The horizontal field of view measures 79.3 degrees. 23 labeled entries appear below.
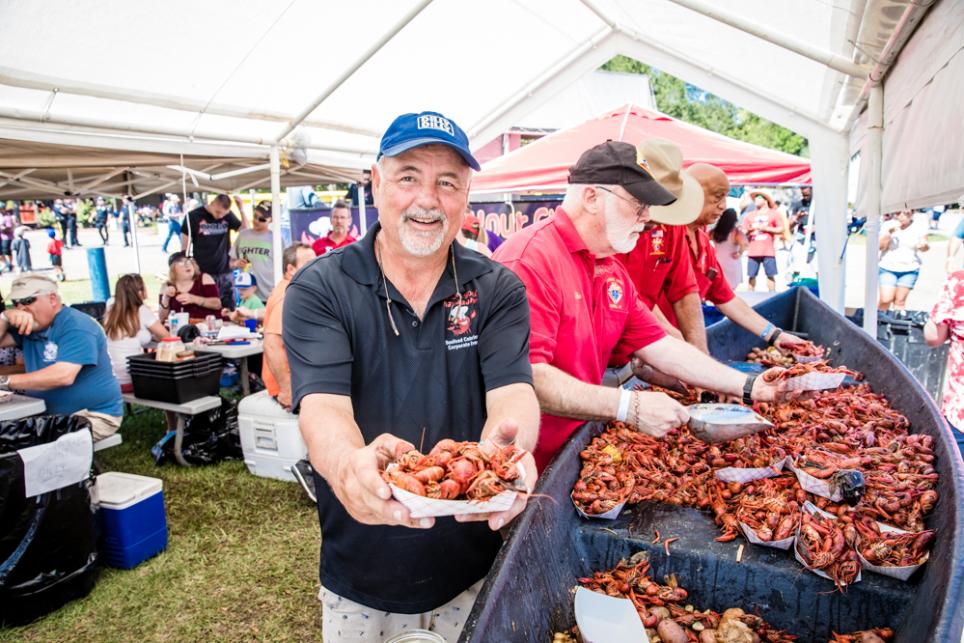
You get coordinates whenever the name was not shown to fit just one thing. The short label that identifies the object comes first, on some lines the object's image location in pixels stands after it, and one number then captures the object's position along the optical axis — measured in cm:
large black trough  172
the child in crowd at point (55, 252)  2188
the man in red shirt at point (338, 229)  984
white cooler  586
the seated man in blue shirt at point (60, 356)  503
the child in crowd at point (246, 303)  916
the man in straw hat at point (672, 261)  433
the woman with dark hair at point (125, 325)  696
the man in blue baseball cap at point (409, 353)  205
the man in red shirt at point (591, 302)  281
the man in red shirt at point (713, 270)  515
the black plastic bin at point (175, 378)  620
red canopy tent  868
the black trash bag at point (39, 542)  374
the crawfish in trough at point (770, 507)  225
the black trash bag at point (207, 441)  648
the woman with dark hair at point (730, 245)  947
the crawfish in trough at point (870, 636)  190
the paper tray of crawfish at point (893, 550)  203
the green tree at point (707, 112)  4156
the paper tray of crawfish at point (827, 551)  202
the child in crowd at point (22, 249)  2241
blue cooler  446
